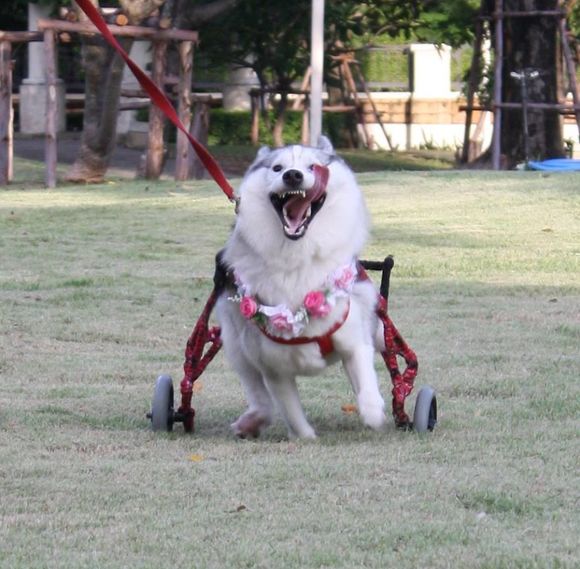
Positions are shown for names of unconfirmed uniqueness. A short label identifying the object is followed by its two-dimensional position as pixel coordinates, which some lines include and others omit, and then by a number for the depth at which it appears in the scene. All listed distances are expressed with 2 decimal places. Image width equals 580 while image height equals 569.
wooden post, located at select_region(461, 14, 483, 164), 23.52
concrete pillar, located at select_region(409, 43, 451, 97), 33.19
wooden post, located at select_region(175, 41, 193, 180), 19.77
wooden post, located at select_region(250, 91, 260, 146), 30.04
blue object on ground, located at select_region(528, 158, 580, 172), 19.68
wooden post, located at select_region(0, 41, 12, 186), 19.59
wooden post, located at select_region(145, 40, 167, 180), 19.81
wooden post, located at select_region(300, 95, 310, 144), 25.88
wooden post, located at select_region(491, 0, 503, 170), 22.28
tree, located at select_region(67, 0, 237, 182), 19.44
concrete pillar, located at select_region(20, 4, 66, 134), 28.58
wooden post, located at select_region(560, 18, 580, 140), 22.27
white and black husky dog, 5.70
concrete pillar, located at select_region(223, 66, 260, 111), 32.78
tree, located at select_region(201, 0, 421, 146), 24.55
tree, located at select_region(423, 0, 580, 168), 22.73
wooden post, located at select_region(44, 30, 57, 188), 18.73
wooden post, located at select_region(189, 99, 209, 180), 20.59
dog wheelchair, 5.97
